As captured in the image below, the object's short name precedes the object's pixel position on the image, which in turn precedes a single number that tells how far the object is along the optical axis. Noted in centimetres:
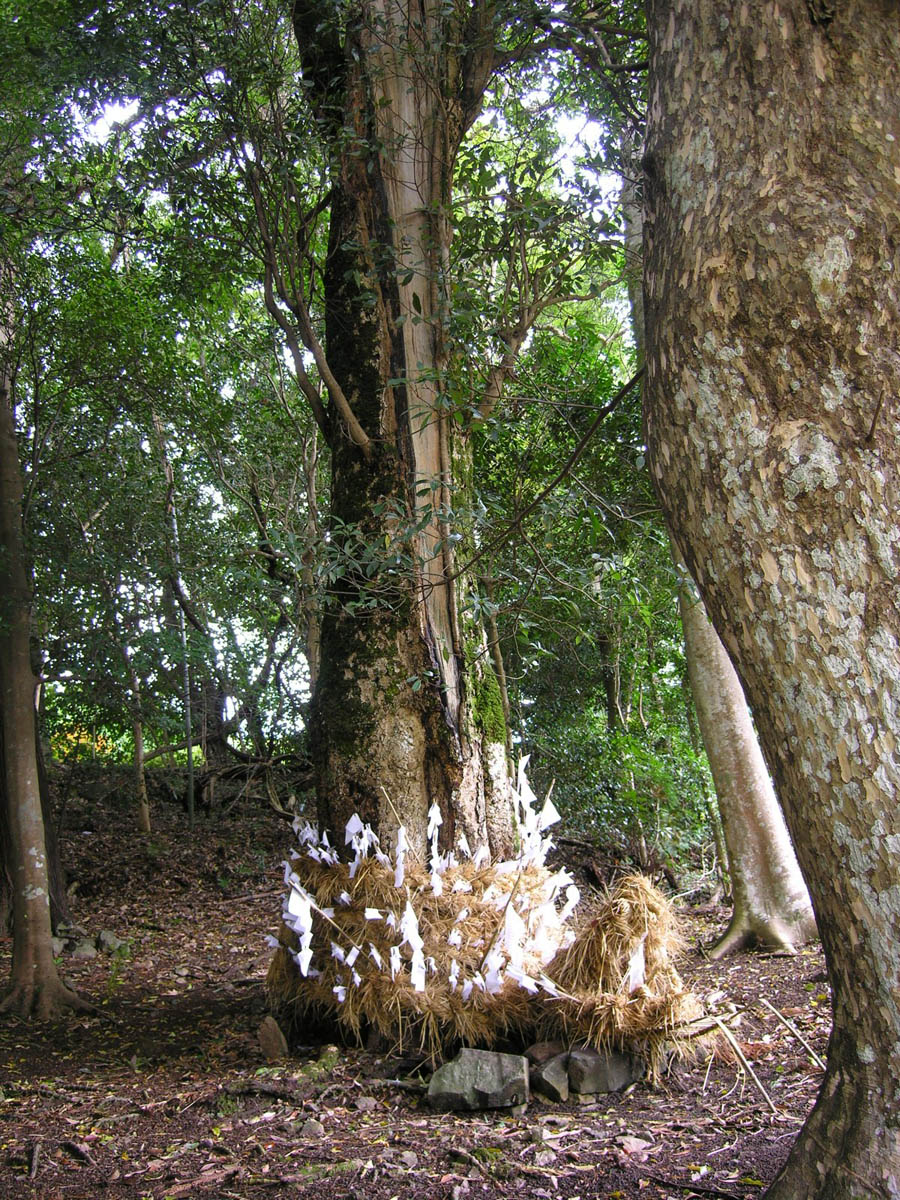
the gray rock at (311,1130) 305
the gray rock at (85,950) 695
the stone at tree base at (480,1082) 319
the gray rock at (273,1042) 388
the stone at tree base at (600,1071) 328
